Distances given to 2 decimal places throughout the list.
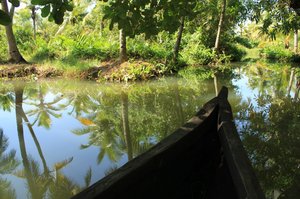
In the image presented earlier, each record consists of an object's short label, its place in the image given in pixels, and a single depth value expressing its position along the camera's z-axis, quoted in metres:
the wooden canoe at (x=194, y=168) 1.24
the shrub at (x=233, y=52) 17.43
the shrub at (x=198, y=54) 14.26
